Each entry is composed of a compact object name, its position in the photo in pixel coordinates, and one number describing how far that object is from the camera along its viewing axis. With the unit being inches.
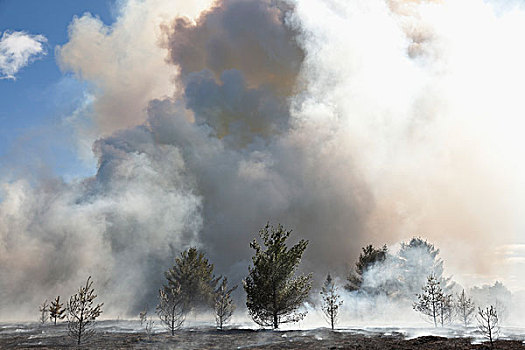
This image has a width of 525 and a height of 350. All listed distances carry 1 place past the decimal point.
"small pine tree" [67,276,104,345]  1421.0
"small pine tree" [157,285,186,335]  3134.8
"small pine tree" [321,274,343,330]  3559.5
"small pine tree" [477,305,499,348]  1183.4
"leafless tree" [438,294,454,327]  2704.0
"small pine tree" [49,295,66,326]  2989.7
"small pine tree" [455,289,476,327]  3311.0
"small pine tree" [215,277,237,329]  2382.6
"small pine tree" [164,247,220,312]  3191.4
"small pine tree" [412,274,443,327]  2706.7
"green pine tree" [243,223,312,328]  2039.9
